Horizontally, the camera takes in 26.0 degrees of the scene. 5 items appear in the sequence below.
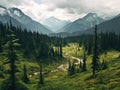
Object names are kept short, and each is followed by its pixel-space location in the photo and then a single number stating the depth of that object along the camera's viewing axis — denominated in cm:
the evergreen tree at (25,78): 10726
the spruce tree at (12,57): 4044
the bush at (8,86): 4181
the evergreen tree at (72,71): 11925
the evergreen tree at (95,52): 9437
